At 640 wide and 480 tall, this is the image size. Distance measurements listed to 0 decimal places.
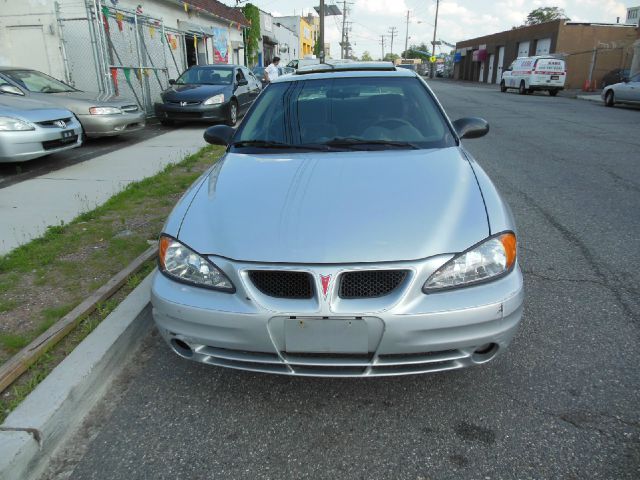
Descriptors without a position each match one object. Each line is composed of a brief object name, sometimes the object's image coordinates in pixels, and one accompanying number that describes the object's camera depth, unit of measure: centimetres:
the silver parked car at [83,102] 802
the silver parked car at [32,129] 630
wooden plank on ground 238
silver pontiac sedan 195
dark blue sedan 1107
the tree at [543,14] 7212
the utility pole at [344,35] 7706
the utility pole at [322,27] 2877
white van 2423
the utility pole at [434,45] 6701
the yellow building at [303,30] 5725
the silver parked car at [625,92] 1616
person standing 1539
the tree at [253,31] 3068
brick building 3119
